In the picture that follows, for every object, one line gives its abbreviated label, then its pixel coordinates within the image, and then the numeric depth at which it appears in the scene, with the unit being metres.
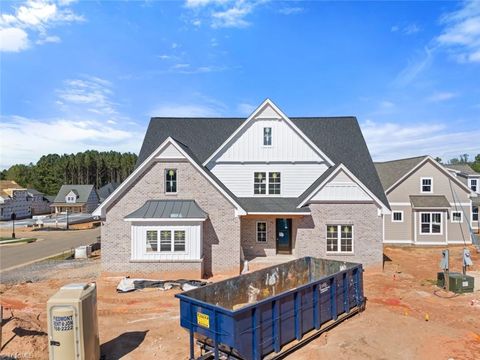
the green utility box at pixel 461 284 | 14.39
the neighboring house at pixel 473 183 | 33.84
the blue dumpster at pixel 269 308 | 7.79
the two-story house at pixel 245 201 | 16.67
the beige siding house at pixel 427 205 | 27.16
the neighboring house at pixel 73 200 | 71.94
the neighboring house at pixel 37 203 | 73.38
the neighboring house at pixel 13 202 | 63.84
